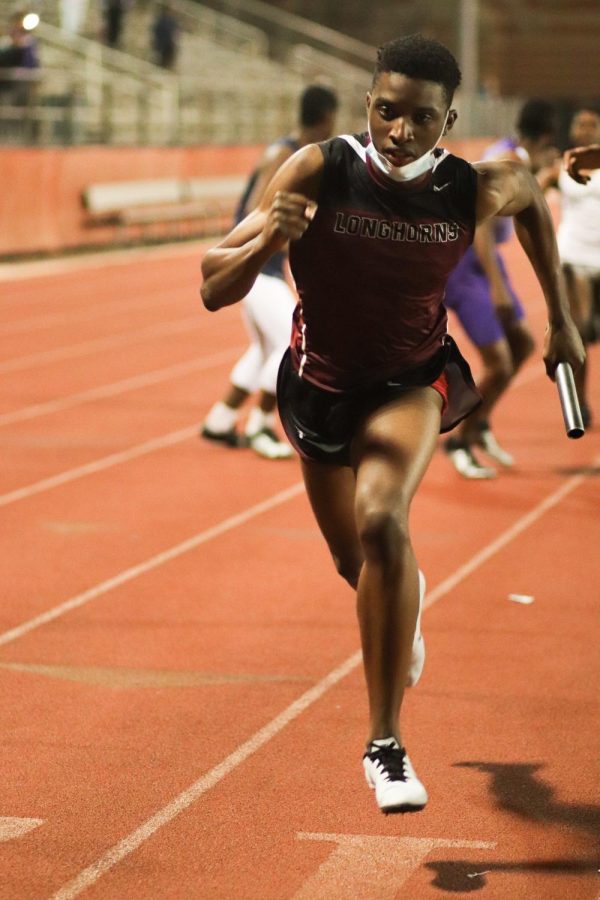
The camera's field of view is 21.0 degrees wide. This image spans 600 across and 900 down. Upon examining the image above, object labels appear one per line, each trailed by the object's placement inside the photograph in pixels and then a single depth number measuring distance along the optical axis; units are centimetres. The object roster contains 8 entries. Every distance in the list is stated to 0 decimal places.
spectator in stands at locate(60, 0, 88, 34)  2935
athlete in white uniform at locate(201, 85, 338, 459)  909
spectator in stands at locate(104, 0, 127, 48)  2922
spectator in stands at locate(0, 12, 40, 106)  2283
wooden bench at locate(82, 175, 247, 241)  2466
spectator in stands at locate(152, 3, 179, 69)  3041
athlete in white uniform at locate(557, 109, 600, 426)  1058
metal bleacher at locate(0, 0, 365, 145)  2475
